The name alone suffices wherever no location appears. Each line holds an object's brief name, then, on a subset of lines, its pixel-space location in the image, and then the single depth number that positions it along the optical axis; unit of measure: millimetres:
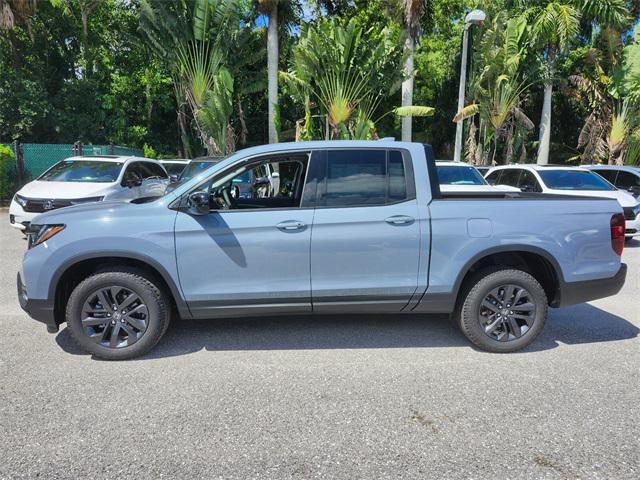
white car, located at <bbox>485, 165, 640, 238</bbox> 9148
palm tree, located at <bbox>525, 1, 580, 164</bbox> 17031
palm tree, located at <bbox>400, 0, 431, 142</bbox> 16375
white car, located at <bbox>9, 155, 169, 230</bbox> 8438
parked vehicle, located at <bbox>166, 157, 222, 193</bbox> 10055
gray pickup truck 3725
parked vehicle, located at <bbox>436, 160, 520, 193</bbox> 9398
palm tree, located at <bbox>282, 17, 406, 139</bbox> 15484
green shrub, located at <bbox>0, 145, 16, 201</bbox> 14206
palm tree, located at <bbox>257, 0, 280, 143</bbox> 17344
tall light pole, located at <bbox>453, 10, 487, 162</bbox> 13011
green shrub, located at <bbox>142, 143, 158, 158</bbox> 20878
